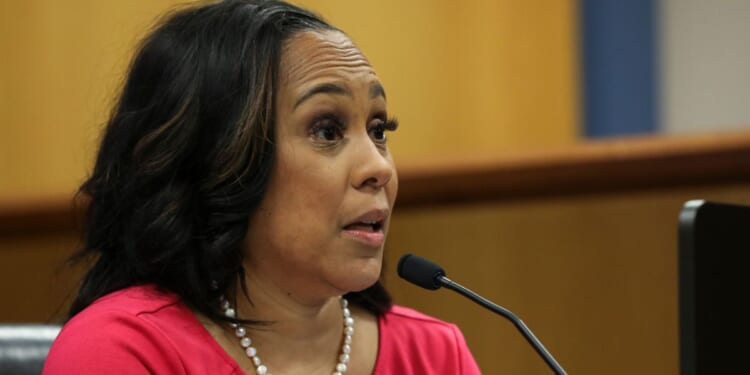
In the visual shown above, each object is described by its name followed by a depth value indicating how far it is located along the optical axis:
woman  2.91
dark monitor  2.70
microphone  2.89
